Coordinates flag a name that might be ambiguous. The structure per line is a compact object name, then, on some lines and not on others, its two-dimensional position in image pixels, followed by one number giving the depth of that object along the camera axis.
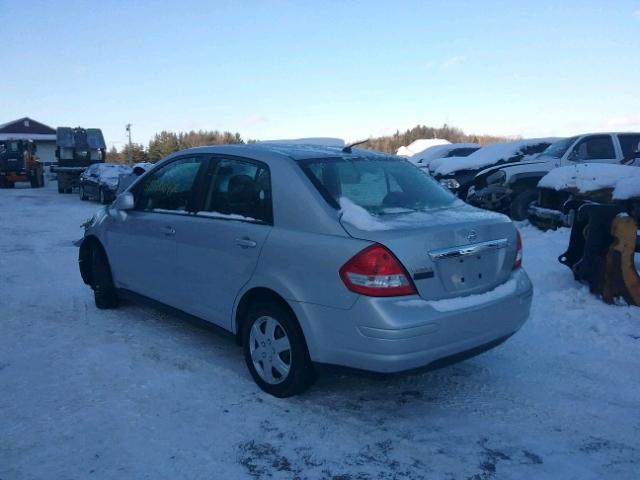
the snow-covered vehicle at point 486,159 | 14.39
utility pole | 55.92
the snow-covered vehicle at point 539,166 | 11.53
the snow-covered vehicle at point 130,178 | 12.84
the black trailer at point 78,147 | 29.48
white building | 68.25
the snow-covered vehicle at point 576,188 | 8.19
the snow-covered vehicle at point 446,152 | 19.73
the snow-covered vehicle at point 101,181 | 20.55
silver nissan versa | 3.22
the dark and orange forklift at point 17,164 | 31.45
